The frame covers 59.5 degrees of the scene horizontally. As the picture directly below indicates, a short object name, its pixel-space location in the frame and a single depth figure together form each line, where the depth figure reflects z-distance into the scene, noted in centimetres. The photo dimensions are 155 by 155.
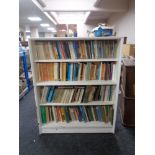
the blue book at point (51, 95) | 197
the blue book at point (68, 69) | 190
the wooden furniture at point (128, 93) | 208
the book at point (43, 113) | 202
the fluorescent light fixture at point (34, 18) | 590
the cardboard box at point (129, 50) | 280
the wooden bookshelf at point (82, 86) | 183
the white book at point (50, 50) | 185
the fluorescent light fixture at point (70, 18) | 820
